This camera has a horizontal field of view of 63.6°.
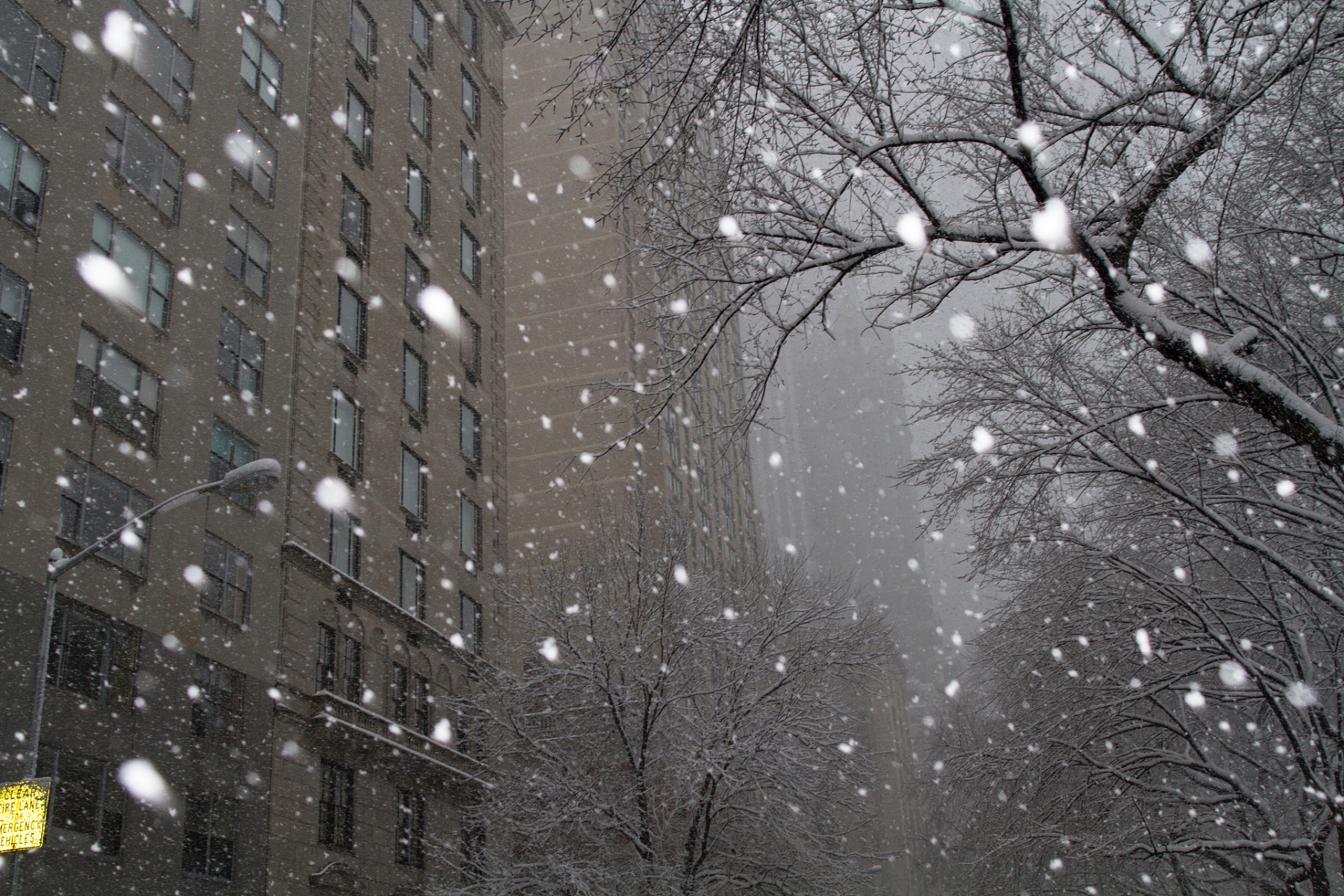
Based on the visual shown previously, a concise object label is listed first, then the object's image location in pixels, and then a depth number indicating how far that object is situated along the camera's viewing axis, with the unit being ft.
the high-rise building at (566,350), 160.15
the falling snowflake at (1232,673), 47.47
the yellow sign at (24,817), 36.01
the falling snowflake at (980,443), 44.06
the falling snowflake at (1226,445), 42.45
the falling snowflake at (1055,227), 25.95
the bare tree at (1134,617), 43.21
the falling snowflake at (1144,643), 47.45
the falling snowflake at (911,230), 27.14
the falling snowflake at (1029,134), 25.53
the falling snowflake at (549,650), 78.59
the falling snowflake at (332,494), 79.41
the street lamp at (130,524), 40.57
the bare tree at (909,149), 25.07
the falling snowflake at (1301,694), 42.75
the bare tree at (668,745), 68.54
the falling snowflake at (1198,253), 42.65
